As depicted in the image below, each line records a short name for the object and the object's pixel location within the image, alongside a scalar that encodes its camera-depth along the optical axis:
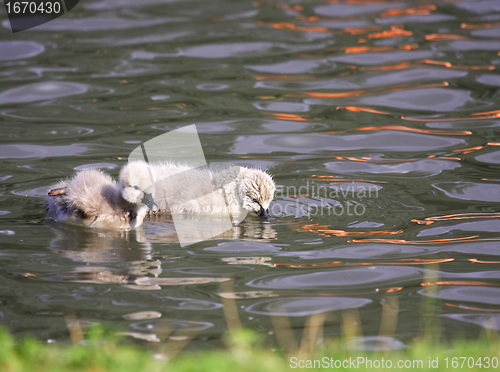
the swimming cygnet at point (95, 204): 11.83
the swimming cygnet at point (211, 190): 13.07
